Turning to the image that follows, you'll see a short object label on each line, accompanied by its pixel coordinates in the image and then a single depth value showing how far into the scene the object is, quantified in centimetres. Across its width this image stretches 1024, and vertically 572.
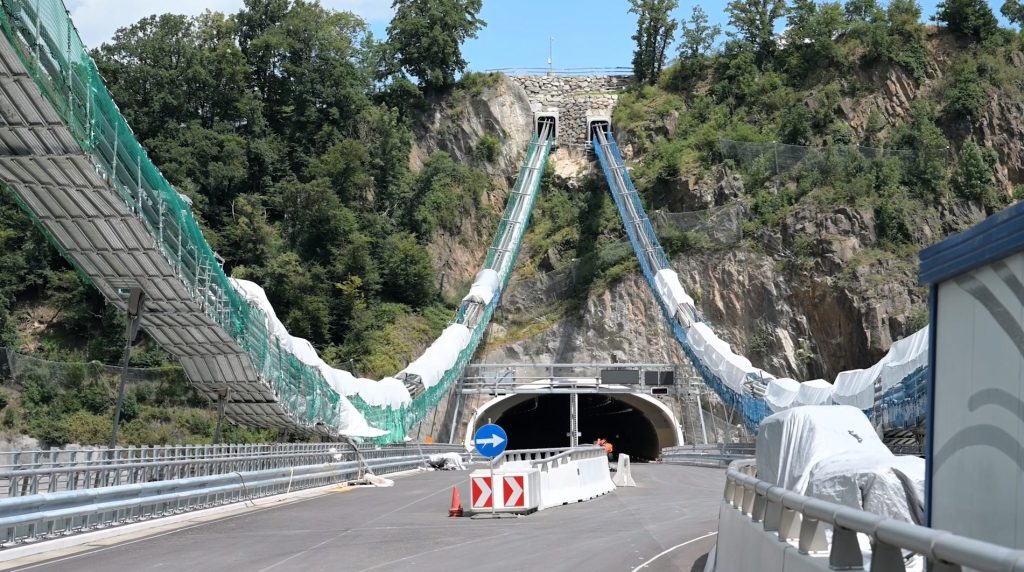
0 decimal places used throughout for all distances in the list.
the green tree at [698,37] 9938
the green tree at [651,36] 10181
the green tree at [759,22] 9631
